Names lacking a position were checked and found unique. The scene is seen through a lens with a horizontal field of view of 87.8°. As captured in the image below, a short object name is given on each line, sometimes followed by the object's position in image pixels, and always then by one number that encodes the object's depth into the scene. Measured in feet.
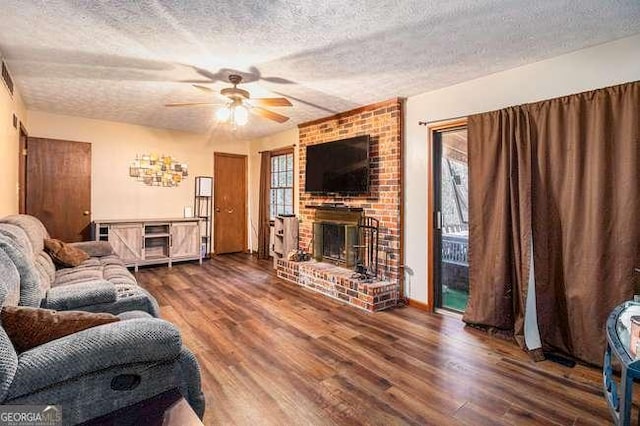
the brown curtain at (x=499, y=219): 9.30
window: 20.27
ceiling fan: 10.31
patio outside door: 11.83
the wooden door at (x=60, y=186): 15.90
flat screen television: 13.82
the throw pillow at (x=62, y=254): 10.85
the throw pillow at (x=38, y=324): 4.24
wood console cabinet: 17.05
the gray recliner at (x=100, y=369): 3.81
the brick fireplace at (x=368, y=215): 12.66
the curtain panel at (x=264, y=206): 21.29
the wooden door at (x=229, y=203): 21.97
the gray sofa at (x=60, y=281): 6.29
